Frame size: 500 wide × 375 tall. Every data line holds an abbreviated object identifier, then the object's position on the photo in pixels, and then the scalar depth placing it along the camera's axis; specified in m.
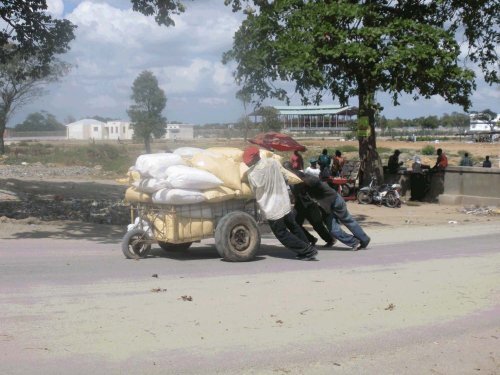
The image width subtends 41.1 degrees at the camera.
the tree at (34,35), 16.80
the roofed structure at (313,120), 92.43
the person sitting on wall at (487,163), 25.88
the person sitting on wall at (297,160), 20.59
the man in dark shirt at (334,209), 11.13
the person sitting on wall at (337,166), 23.80
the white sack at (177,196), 9.41
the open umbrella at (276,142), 21.04
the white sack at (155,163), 9.58
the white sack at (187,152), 10.54
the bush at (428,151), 58.01
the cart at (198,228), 9.67
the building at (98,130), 110.19
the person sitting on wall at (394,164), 24.64
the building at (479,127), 95.24
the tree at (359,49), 18.44
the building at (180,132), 91.72
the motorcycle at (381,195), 21.36
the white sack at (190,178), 9.41
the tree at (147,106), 57.03
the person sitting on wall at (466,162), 25.41
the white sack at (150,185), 9.53
